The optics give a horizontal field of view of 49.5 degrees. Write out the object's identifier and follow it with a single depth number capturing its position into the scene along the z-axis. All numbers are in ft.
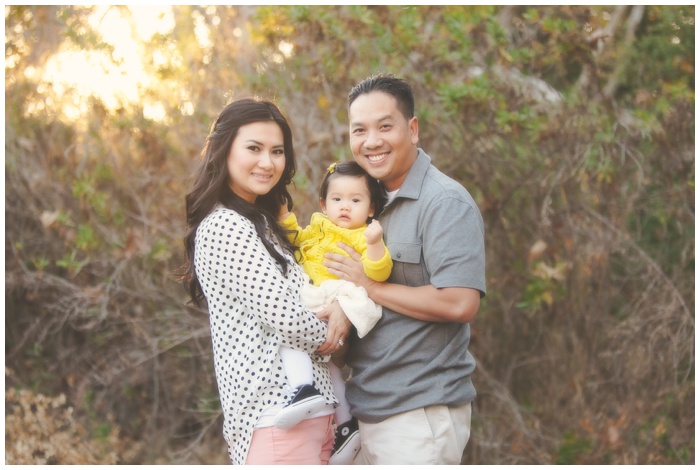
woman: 8.96
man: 9.39
